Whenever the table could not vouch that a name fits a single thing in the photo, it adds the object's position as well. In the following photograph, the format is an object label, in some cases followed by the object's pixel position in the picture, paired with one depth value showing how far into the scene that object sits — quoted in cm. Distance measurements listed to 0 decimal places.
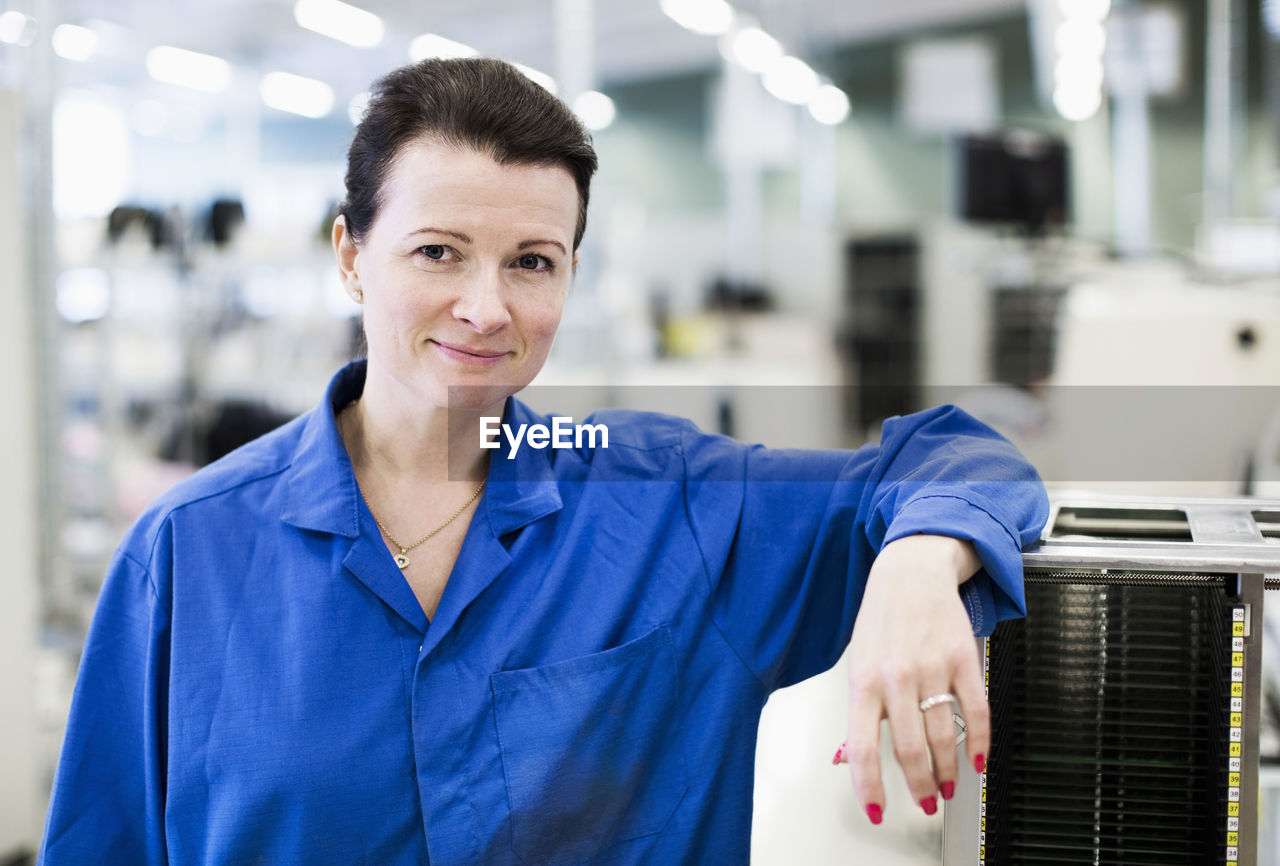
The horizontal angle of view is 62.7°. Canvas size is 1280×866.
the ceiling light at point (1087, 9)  508
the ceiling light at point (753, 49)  839
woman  103
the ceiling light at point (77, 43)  827
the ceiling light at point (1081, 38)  550
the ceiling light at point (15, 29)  281
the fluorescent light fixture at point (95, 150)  884
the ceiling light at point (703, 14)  826
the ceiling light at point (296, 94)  1076
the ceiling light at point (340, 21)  759
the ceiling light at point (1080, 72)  666
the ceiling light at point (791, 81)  942
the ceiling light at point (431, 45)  764
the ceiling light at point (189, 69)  912
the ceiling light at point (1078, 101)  826
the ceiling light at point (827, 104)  1095
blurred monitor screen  402
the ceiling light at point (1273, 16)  225
